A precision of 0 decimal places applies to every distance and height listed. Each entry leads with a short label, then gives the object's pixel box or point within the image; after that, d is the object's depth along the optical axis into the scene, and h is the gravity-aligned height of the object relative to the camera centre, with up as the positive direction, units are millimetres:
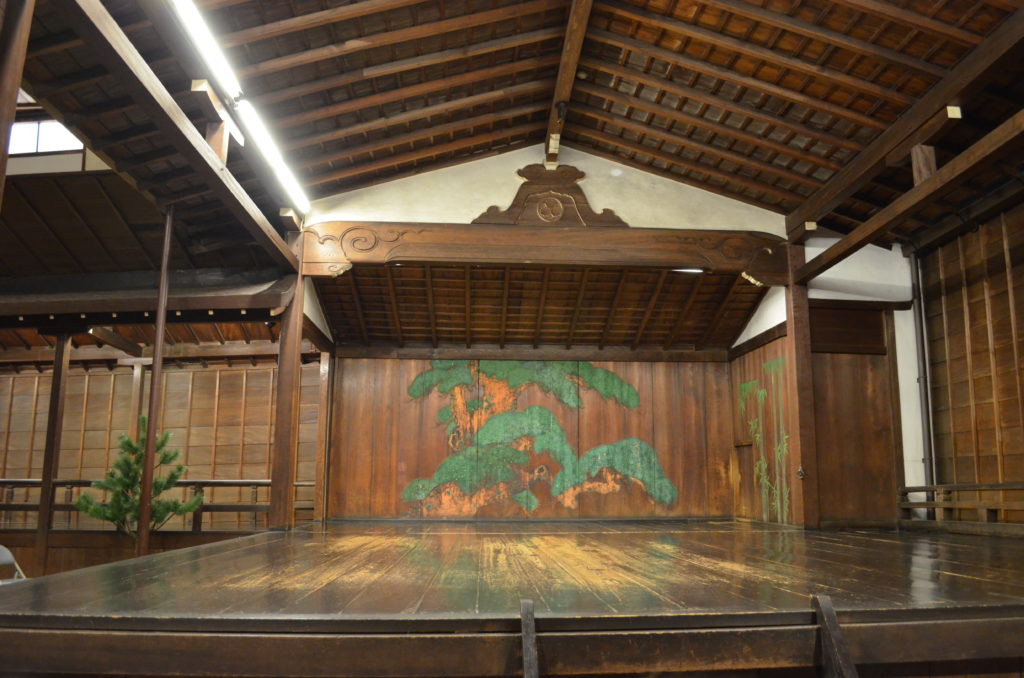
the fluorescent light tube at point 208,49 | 4402 +2598
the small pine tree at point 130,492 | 8188 -350
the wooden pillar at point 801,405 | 8133 +640
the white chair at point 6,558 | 5301 -693
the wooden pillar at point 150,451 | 5891 +70
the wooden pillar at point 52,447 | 8484 +139
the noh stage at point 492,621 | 2818 -611
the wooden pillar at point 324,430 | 9898 +403
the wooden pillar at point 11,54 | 3026 +1640
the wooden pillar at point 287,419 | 7672 +429
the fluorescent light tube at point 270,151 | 5785 +2622
